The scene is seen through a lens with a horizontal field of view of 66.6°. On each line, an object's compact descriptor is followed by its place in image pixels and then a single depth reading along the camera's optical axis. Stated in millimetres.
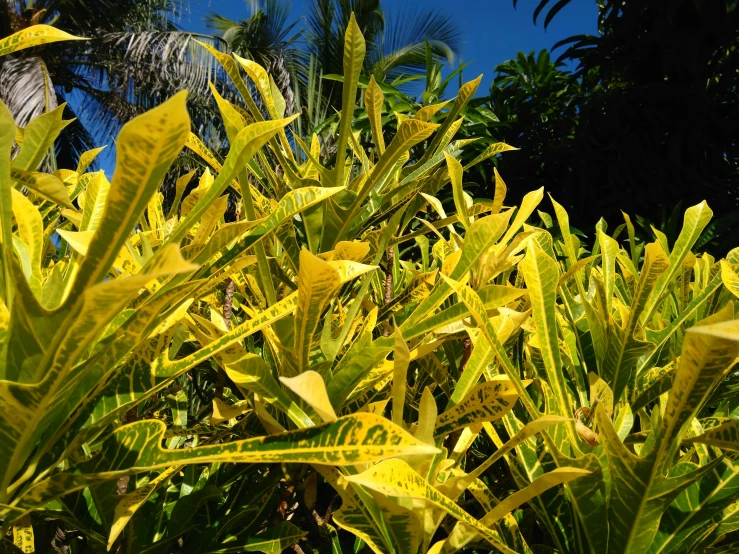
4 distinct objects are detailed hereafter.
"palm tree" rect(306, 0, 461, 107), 9469
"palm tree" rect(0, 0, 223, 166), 9648
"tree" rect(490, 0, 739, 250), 2545
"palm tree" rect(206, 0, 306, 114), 10406
